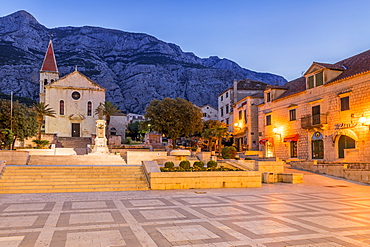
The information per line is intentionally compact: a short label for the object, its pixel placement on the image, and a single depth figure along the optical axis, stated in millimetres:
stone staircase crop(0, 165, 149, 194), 14703
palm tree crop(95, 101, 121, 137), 50344
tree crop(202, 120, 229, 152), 34031
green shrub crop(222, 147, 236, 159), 27091
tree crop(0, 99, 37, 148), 35562
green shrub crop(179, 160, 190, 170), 18041
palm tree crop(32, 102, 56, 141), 43875
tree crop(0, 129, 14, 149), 30017
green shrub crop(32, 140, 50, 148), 36906
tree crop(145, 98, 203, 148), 38625
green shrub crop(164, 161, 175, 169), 17984
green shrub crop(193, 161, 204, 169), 18656
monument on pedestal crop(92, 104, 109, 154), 30716
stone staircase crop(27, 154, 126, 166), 24955
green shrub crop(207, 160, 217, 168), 19483
